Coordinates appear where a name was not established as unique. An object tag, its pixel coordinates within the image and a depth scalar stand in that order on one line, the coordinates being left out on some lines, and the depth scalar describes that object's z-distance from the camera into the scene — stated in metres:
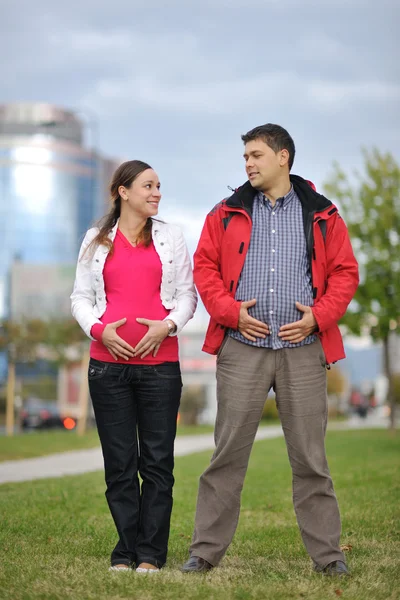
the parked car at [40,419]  38.59
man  5.02
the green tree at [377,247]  24.22
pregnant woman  5.16
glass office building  140.25
